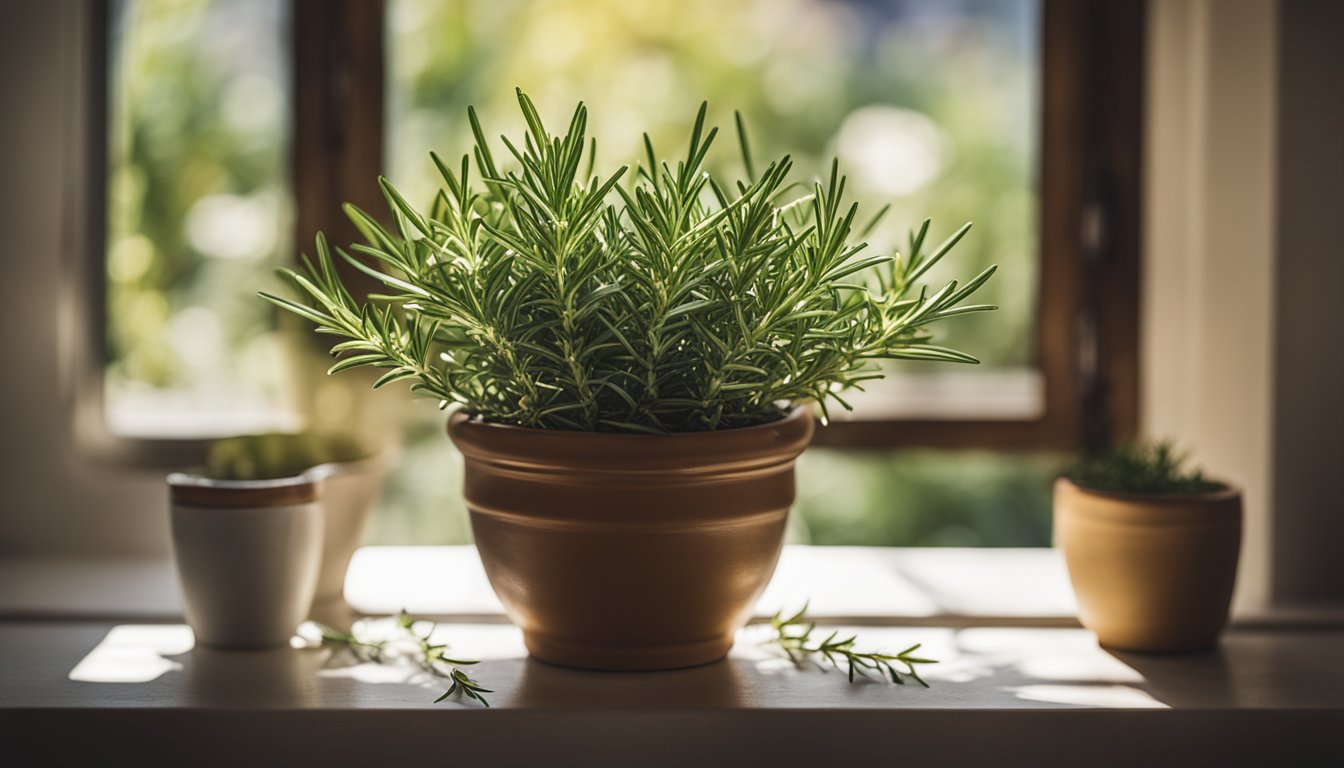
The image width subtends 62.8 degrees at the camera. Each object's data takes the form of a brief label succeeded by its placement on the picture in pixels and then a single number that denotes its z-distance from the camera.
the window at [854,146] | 0.98
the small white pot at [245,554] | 0.69
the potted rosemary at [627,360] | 0.61
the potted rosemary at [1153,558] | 0.70
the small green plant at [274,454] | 0.80
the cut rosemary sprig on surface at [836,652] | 0.68
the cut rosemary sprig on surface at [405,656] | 0.70
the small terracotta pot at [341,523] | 0.80
